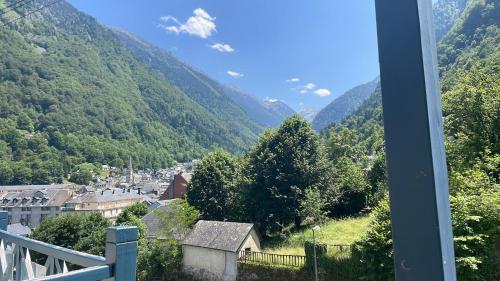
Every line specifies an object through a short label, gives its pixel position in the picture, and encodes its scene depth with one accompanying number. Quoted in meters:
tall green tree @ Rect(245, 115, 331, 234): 22.55
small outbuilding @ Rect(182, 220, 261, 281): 18.80
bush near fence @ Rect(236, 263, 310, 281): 16.48
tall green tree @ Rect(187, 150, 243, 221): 26.34
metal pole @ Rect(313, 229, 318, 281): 15.43
